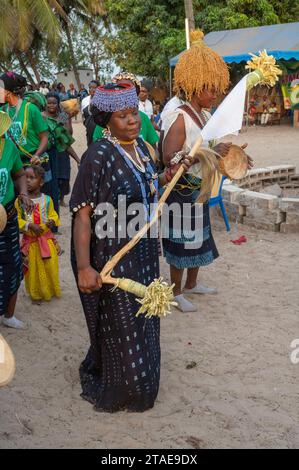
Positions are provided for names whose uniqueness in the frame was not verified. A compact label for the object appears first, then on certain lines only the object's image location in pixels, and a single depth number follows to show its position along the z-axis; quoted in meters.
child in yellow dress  4.65
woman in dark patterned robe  2.79
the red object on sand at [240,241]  6.20
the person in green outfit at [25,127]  4.84
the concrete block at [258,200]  6.41
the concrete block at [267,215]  6.42
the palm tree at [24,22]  22.69
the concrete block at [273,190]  7.82
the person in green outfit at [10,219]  3.55
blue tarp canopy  15.30
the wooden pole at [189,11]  13.39
